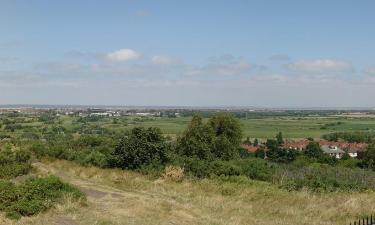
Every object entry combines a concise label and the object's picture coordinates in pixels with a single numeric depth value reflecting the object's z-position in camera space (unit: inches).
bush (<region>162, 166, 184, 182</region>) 907.4
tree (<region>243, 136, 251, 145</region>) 3616.9
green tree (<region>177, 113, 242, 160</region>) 1651.1
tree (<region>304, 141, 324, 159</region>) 2738.7
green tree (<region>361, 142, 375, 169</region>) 2464.4
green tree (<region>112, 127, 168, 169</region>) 1002.7
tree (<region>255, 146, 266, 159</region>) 2815.0
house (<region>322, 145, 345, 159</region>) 3440.5
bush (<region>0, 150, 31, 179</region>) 853.8
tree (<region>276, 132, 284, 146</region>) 3160.2
